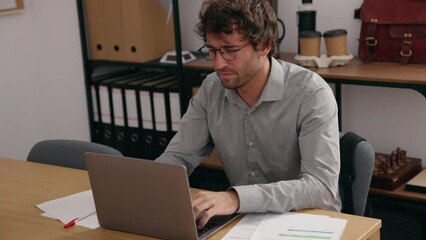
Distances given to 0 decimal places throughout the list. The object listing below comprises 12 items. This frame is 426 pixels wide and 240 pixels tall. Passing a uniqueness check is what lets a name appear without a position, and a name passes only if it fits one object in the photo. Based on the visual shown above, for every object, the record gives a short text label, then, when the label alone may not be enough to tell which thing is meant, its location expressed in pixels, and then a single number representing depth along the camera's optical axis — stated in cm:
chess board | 296
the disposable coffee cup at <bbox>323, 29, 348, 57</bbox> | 303
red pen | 194
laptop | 171
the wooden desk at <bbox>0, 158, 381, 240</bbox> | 183
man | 195
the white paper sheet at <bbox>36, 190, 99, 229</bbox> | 197
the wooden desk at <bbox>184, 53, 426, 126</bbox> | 271
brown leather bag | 291
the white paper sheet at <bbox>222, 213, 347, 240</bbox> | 175
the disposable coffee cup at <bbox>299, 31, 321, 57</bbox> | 304
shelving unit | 342
